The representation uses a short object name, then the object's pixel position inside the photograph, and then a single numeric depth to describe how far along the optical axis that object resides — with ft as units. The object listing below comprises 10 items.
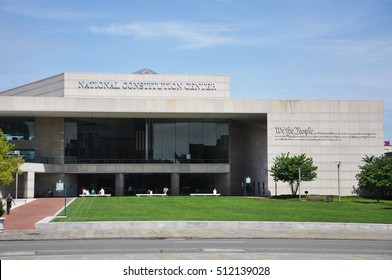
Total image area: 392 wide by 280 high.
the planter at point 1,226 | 95.76
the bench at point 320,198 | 190.60
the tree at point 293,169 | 210.18
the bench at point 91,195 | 229.25
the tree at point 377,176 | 199.21
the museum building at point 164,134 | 229.04
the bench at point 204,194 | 239.32
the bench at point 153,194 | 235.79
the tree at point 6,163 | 172.04
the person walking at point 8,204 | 134.72
